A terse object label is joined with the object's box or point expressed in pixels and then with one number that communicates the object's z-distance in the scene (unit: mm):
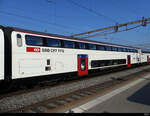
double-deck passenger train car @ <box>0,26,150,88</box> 5707
